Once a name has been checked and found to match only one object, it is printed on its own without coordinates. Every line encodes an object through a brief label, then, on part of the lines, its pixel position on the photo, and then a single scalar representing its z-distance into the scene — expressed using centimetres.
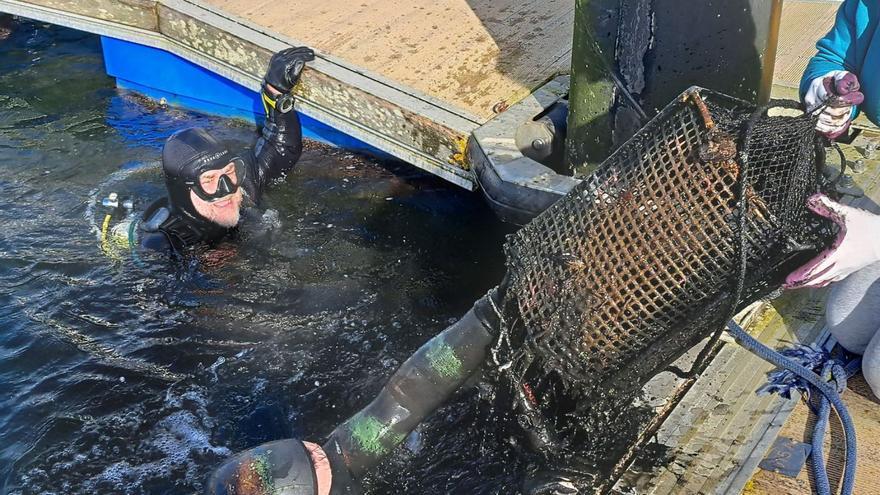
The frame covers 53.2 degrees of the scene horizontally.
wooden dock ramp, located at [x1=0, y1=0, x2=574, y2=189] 554
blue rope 303
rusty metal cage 272
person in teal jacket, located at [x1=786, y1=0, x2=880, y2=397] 280
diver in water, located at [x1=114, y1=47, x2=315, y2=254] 525
